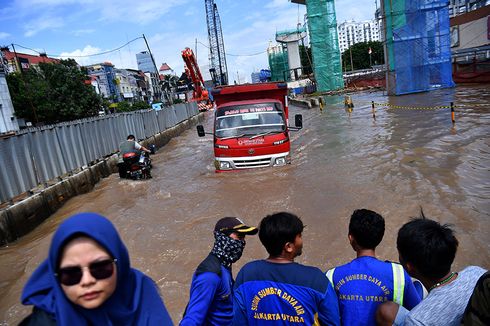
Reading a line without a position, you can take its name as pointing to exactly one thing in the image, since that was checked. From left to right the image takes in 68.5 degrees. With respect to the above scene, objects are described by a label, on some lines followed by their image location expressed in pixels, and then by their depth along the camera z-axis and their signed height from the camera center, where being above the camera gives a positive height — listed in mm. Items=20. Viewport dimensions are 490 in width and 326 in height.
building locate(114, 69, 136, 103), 72875 +5371
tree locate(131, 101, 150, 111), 55406 +355
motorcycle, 9812 -1540
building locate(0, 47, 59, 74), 41809 +8509
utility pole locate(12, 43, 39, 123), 31519 +3256
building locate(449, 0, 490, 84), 27978 +1920
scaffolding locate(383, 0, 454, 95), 27656 +1801
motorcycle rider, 9836 -1056
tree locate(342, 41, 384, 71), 86438 +4921
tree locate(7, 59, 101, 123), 33031 +2733
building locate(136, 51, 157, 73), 124512 +15262
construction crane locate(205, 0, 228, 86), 76688 +10788
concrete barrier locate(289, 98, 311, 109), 30097 -1645
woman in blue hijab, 1304 -605
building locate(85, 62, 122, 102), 64500 +6377
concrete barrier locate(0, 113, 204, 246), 6241 -1641
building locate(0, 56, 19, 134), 30844 +1667
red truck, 8852 -961
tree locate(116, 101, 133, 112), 53175 +552
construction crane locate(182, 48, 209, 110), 40188 +2434
